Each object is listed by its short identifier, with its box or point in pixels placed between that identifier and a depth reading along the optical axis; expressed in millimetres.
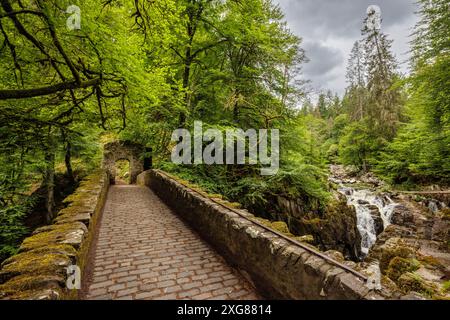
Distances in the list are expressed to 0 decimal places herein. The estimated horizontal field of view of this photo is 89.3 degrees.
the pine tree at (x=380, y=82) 22219
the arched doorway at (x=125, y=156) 16500
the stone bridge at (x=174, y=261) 2229
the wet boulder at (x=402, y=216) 13539
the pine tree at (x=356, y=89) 35125
